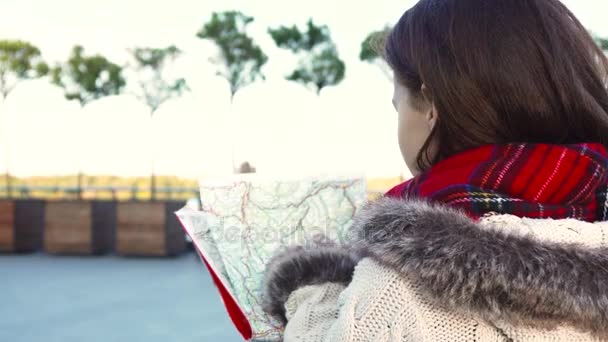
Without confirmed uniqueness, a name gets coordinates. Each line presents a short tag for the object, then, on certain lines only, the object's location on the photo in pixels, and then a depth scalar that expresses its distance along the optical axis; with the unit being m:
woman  0.70
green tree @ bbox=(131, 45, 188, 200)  10.19
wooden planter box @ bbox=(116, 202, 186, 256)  7.83
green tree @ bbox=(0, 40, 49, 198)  10.13
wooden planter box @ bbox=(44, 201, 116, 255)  8.11
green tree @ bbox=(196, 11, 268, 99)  9.88
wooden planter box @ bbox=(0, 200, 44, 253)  8.27
